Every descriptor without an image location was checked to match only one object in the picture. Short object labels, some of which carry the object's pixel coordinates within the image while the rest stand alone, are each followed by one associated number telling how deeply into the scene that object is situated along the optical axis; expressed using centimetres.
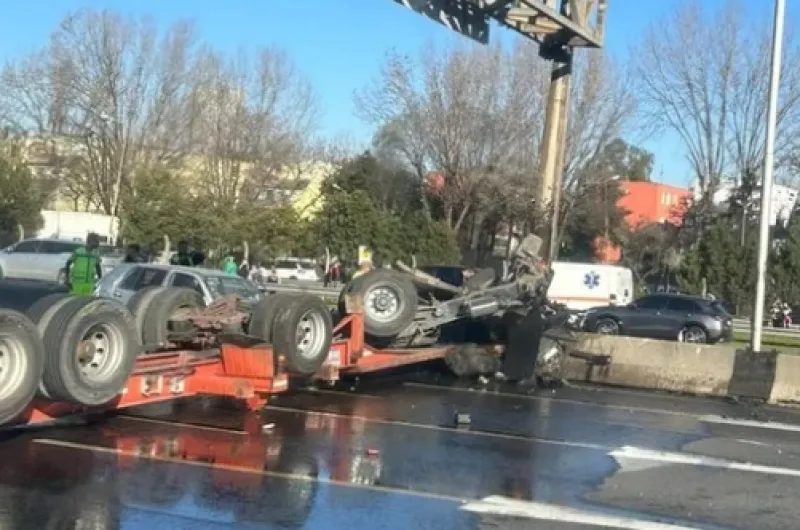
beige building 5962
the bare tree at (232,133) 5959
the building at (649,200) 7825
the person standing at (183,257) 2294
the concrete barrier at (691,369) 1568
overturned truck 885
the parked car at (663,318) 3100
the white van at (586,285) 3688
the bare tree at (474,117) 5062
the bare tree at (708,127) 5450
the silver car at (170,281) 1752
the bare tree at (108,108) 5856
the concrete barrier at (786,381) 1550
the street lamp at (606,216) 5919
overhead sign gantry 1905
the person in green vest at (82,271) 1808
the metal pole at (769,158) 1683
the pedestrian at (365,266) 1629
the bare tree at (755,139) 5281
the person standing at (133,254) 2508
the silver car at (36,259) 3634
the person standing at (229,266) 2683
